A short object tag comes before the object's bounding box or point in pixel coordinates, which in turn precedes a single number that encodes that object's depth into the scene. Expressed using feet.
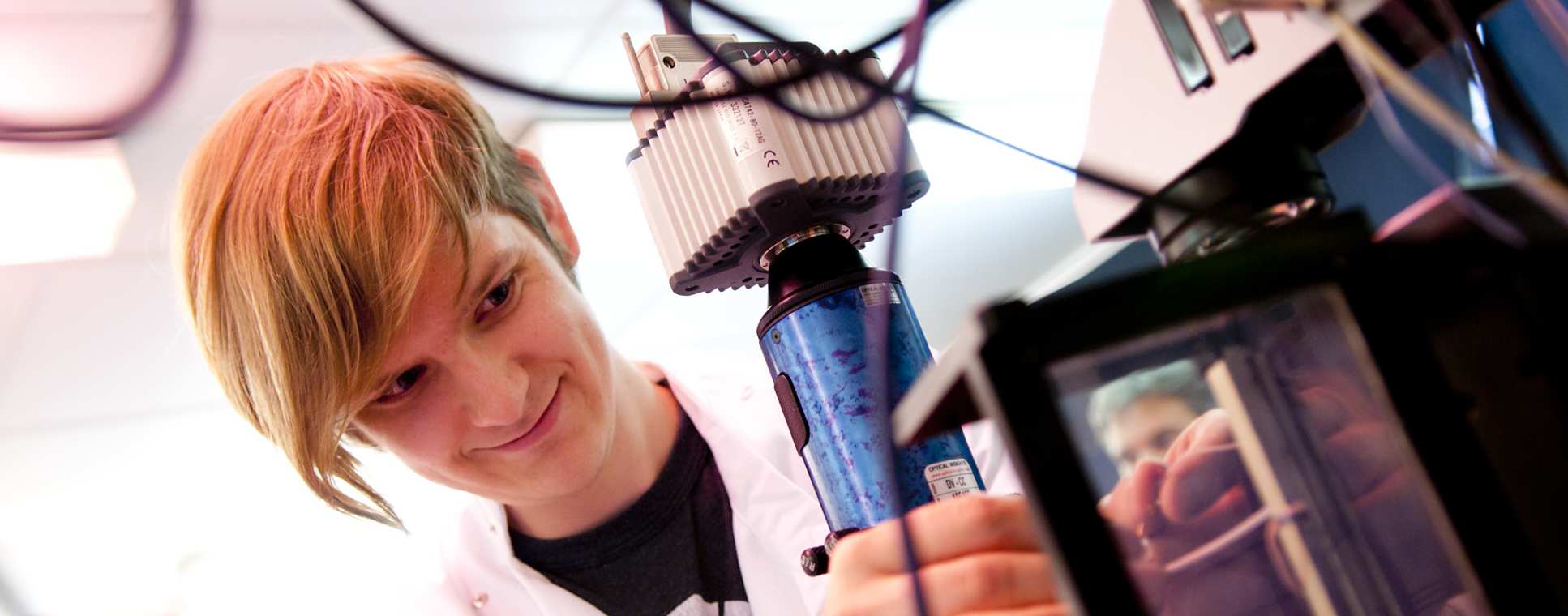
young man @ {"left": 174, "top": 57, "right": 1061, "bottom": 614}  2.64
